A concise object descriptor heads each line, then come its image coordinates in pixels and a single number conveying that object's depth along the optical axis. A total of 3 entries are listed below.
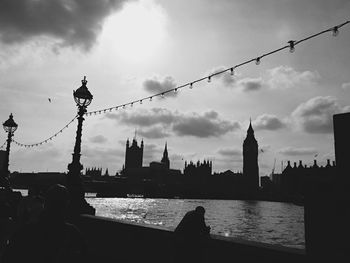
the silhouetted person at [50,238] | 3.04
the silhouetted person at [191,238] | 5.14
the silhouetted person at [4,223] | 8.48
